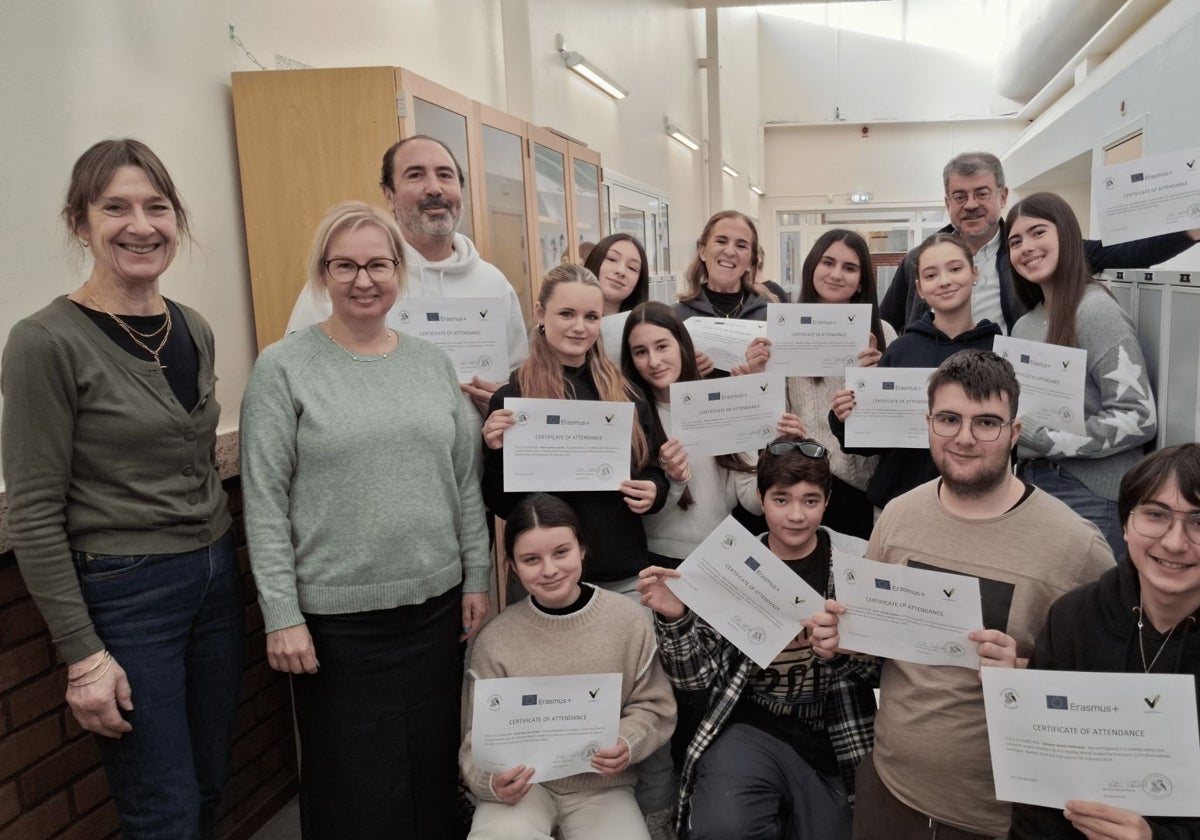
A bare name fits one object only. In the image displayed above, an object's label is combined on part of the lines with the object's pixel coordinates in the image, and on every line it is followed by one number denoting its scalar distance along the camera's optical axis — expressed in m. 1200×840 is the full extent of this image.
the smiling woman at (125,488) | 1.53
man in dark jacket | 2.61
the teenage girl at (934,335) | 2.39
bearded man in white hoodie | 2.51
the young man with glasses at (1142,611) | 1.38
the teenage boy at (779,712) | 2.08
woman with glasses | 1.85
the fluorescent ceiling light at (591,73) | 5.36
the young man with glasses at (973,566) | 1.69
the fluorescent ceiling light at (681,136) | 8.62
